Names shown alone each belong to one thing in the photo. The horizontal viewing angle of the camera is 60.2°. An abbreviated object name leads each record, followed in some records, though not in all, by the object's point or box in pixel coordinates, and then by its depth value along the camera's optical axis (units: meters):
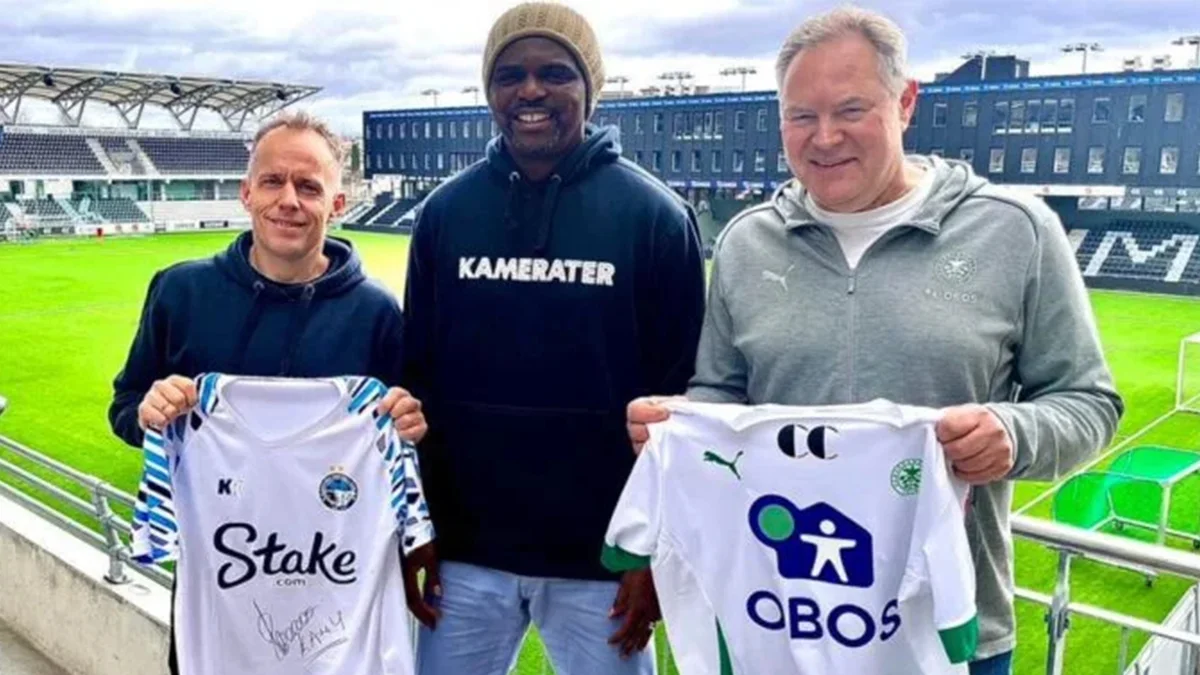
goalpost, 14.13
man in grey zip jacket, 1.64
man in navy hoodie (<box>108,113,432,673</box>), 2.17
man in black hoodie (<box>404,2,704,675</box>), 2.04
